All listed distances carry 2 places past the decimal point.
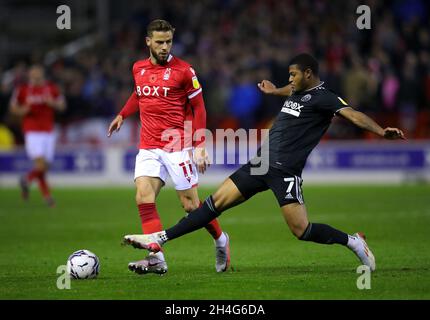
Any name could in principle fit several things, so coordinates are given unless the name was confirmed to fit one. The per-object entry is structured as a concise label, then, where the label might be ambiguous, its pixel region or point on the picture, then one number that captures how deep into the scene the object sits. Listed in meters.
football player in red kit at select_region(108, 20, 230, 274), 19.53
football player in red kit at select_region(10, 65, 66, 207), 37.41
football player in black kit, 18.34
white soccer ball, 18.39
